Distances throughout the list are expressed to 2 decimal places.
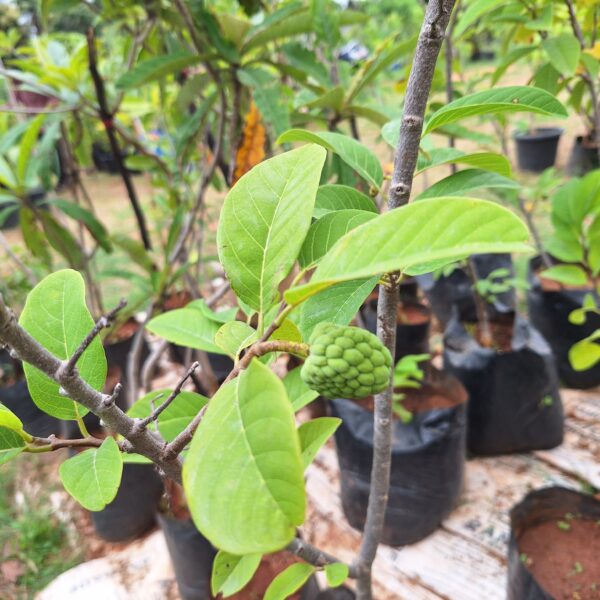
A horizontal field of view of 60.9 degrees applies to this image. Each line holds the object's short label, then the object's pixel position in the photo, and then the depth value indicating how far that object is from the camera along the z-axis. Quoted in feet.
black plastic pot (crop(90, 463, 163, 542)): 4.89
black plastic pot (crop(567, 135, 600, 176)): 9.92
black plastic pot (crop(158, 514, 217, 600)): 3.76
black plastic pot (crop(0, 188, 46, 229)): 19.04
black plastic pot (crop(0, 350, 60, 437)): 5.86
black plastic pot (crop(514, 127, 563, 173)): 14.02
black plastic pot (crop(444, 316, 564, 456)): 5.00
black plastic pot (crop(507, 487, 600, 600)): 3.66
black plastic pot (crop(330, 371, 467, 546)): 4.31
